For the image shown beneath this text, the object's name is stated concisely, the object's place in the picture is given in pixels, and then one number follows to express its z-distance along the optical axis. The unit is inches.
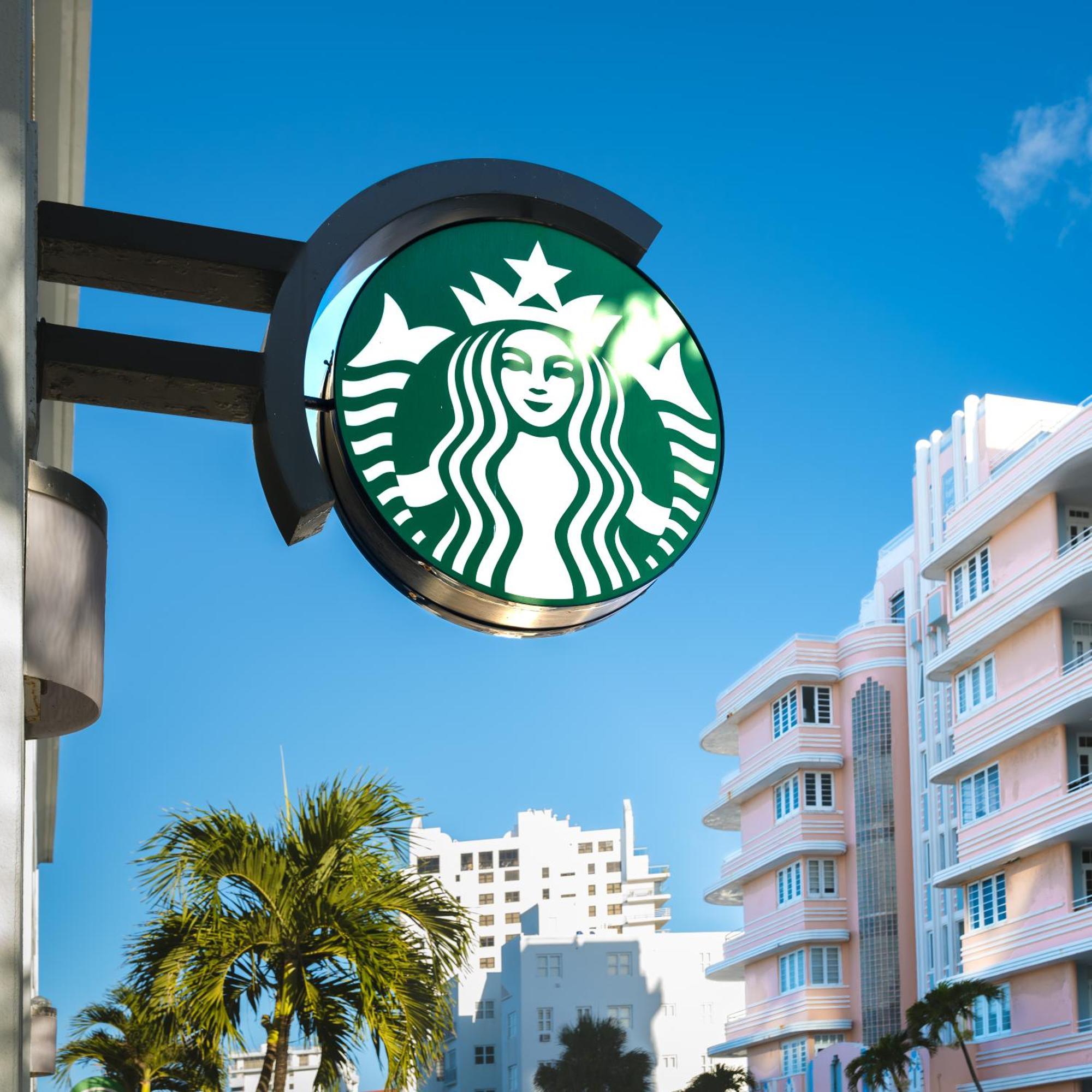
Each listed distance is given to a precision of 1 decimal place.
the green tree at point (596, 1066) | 2827.3
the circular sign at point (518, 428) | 150.6
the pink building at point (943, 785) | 1571.1
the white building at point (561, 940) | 3831.2
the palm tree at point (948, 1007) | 1609.3
